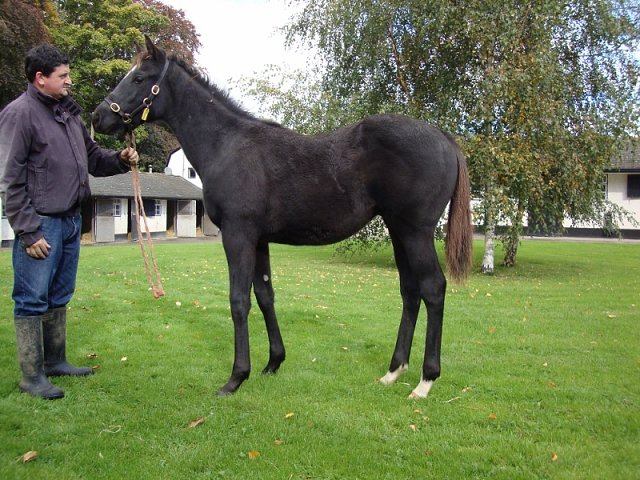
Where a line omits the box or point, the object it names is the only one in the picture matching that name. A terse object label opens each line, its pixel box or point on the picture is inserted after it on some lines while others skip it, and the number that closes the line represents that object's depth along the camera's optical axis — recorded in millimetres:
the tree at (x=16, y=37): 21891
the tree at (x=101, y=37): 32094
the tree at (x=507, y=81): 12820
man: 4047
